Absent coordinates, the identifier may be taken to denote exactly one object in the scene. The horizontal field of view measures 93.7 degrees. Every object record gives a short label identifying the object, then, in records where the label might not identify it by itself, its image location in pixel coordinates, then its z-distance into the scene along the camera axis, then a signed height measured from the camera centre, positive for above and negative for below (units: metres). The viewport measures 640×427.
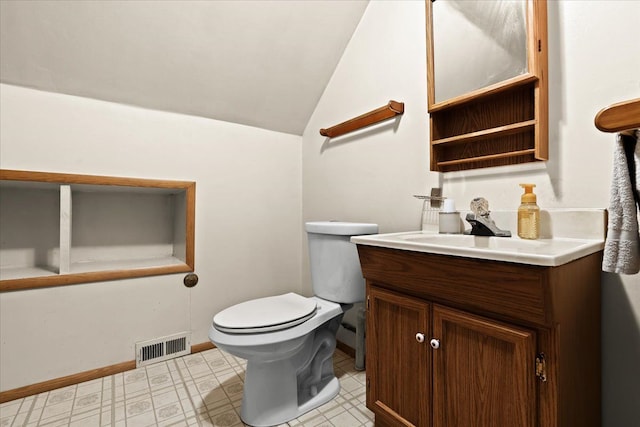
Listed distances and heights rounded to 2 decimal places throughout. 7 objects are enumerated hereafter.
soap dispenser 1.06 +0.00
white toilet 1.20 -0.49
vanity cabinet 0.74 -0.36
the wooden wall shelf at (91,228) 1.55 -0.08
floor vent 1.73 -0.80
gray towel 0.65 +0.01
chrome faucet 1.15 -0.02
